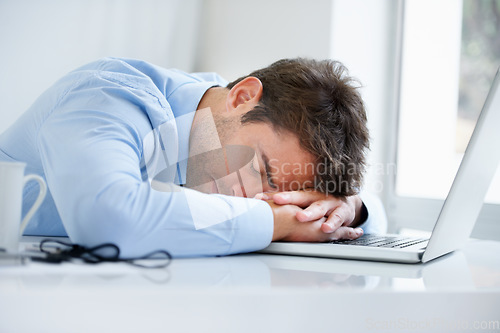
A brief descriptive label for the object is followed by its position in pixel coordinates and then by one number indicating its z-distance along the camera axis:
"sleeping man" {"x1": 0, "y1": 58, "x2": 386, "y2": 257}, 0.69
